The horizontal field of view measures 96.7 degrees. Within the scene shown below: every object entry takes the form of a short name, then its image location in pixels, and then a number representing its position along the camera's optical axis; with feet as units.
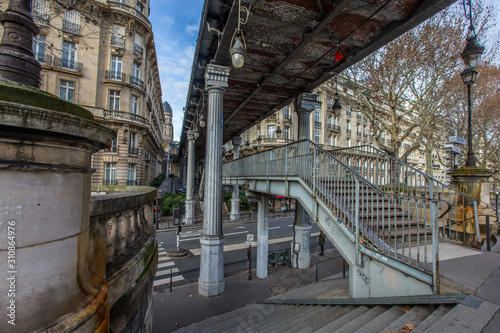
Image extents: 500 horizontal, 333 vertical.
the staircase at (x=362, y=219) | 12.46
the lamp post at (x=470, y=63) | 21.48
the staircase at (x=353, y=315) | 9.36
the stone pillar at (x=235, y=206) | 78.18
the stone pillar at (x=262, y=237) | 34.96
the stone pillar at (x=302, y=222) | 36.40
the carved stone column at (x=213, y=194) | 27.20
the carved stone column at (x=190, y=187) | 69.97
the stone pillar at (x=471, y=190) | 21.25
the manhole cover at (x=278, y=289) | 30.45
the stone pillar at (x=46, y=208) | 4.11
